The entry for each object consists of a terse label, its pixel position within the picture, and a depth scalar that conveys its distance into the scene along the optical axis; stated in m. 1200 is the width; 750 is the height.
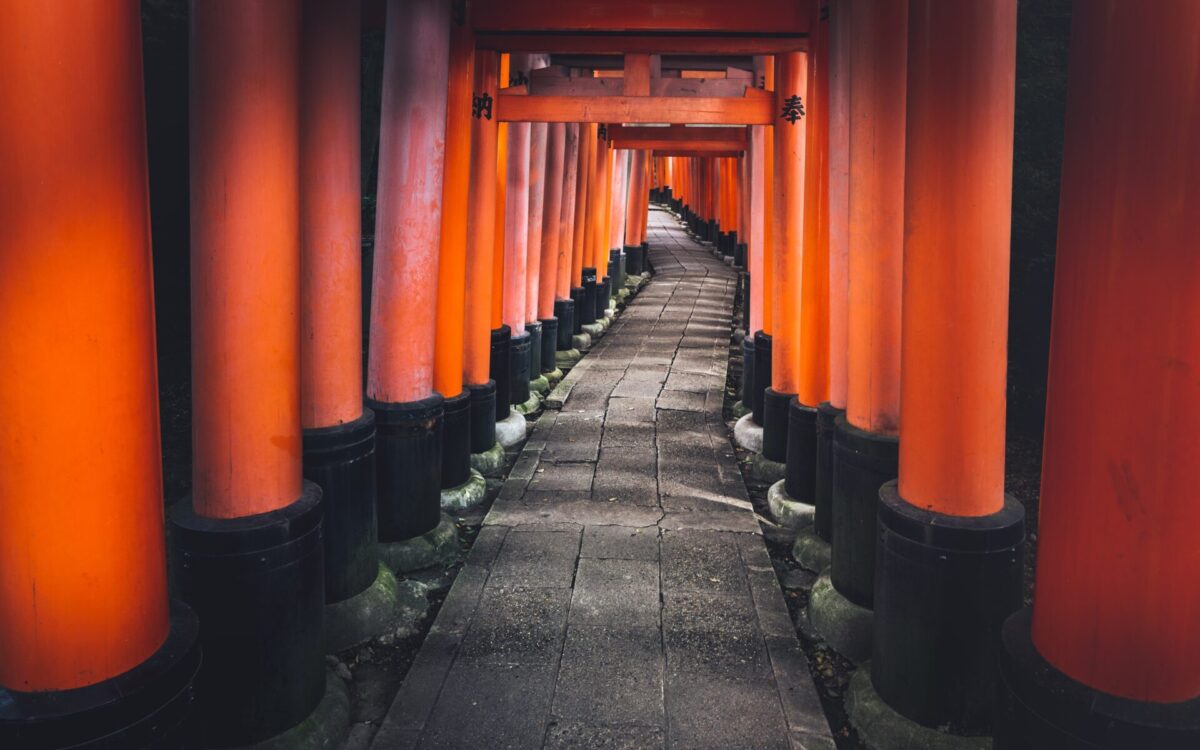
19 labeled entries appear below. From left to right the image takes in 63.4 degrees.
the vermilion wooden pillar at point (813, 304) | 5.98
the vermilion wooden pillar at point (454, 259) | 6.62
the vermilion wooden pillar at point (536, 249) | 10.35
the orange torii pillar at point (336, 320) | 4.48
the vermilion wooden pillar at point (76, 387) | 2.24
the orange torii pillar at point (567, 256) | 12.70
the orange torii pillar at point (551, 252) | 11.55
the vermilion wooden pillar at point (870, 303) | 4.50
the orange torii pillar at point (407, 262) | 5.63
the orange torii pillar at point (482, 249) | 7.39
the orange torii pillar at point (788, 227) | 7.27
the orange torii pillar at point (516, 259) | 9.27
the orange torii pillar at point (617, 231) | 19.72
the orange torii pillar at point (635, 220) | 23.30
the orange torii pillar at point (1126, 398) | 2.30
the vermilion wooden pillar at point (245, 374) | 3.44
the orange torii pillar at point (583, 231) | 14.22
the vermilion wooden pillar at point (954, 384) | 3.44
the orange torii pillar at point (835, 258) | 5.32
